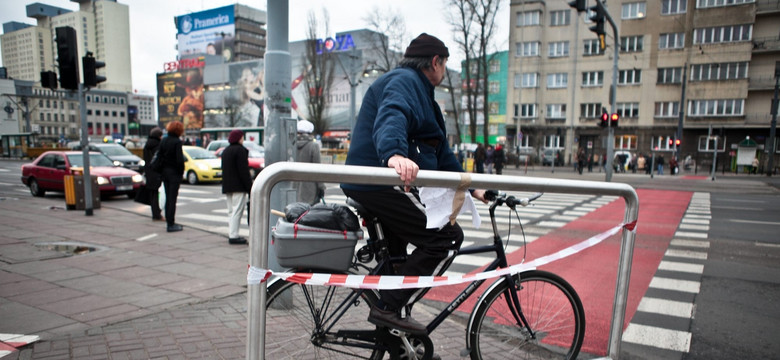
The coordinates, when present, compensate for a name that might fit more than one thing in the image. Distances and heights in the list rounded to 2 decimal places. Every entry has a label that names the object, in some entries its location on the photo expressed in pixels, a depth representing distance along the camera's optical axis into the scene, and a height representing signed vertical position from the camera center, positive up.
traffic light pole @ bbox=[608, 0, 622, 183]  19.98 +0.21
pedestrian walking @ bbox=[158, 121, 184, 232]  8.33 -0.48
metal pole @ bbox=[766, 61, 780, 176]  34.25 -0.14
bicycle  2.51 -1.02
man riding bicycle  2.42 -0.09
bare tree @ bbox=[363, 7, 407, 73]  37.03 +8.15
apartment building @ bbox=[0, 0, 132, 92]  103.05 +25.88
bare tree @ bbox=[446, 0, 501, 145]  34.44 +7.85
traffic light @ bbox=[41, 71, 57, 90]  10.74 +1.17
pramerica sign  84.25 +18.64
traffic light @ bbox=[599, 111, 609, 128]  20.03 +0.80
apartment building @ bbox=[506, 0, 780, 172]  43.84 +6.63
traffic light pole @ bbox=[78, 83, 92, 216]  9.71 -0.37
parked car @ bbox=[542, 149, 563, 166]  46.22 -1.97
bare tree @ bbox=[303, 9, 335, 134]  51.88 +6.47
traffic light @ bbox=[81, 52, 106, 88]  10.01 +1.33
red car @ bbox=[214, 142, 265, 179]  18.72 -1.06
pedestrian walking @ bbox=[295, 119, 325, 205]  7.00 -0.34
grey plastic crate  2.24 -0.54
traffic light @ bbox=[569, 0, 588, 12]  13.14 +3.74
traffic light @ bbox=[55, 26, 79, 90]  9.41 +1.49
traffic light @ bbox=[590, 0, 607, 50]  13.97 +3.67
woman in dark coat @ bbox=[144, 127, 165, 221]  9.21 -1.07
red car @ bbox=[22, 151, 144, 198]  13.01 -1.22
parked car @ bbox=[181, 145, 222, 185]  18.47 -1.42
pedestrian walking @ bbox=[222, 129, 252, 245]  7.22 -0.65
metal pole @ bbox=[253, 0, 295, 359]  4.21 +0.43
